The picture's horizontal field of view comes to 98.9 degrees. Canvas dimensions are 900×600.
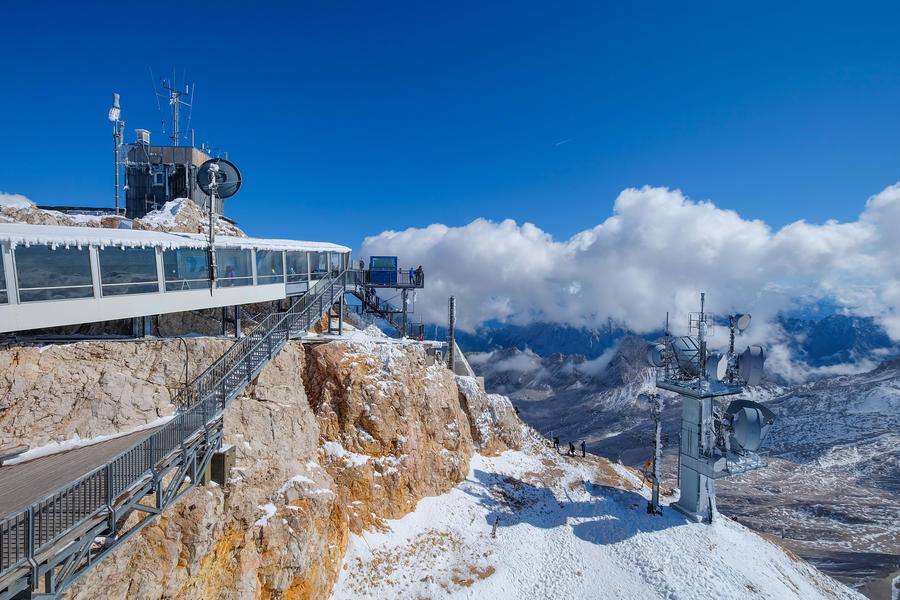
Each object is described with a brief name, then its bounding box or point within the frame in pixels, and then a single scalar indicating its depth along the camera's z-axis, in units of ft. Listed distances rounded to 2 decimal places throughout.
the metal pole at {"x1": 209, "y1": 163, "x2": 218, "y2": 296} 56.44
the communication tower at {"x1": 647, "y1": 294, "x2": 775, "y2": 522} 87.86
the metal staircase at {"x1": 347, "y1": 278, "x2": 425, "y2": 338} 107.24
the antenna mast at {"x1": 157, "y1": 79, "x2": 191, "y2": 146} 116.37
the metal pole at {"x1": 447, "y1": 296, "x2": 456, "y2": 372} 134.51
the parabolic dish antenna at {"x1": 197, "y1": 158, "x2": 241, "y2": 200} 77.77
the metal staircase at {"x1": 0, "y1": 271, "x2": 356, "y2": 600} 24.63
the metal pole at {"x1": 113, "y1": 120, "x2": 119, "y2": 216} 99.81
